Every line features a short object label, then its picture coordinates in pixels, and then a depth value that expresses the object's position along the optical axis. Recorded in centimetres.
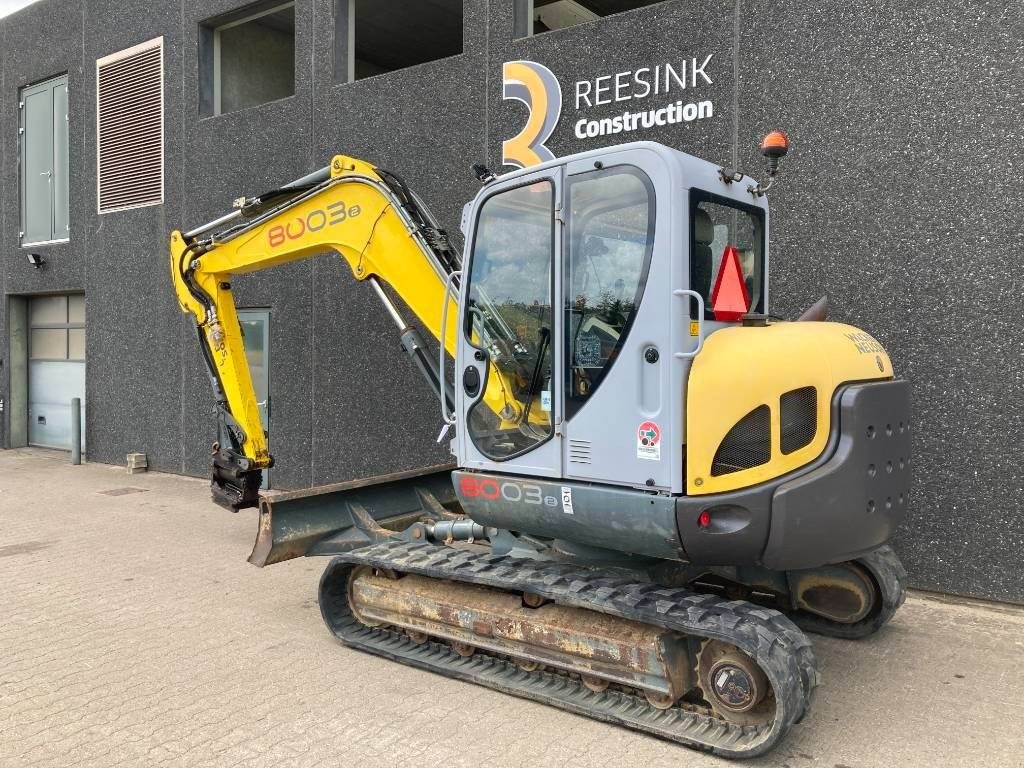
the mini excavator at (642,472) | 360
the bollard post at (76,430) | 1238
